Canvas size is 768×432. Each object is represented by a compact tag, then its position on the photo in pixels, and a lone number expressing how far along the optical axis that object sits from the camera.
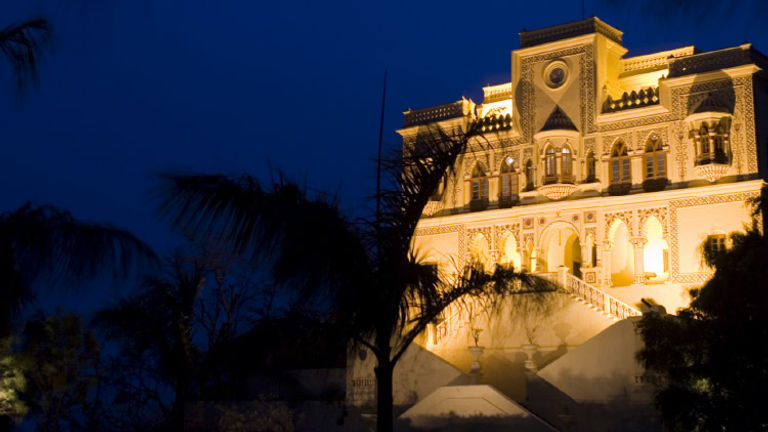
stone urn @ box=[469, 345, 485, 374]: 24.57
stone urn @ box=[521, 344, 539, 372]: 23.83
